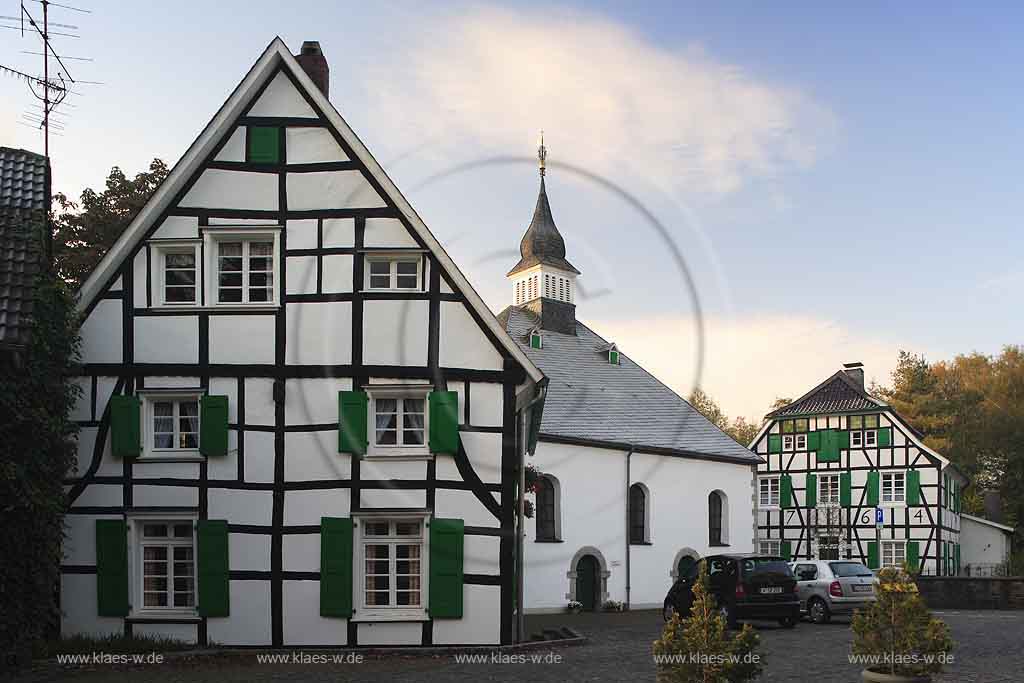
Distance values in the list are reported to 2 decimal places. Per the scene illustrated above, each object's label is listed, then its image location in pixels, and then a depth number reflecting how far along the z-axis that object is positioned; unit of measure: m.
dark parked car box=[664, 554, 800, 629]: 23.81
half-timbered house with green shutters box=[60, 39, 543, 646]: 19.58
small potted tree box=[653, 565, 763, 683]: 10.45
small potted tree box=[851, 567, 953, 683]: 12.04
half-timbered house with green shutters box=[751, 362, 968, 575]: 49.09
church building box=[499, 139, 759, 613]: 34.00
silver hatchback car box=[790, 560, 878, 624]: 26.58
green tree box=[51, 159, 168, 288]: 29.98
